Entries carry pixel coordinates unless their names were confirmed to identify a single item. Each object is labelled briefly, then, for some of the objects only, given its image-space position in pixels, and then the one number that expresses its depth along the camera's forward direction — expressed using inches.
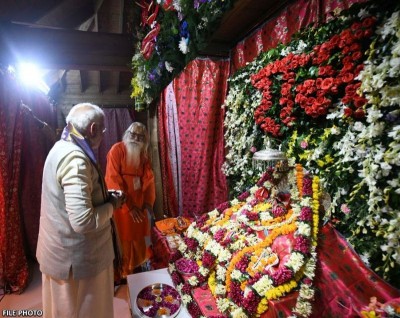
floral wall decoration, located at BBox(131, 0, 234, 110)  80.3
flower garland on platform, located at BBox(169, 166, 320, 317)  66.4
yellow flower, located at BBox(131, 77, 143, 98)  144.1
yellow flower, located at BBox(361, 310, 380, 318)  61.5
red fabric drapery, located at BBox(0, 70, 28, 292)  132.2
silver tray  85.3
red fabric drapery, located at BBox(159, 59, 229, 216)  176.1
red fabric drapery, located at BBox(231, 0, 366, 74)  102.2
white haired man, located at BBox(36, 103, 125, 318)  67.2
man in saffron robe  132.8
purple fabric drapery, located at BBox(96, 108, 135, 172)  263.3
